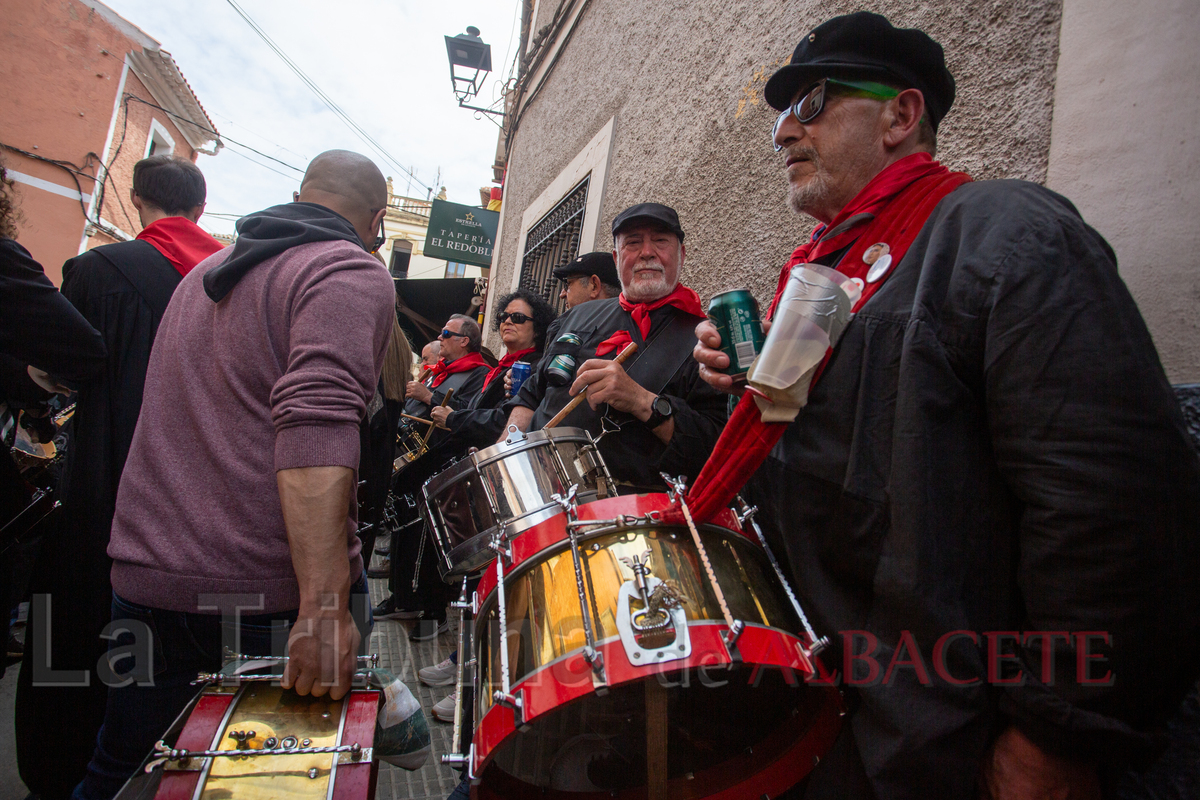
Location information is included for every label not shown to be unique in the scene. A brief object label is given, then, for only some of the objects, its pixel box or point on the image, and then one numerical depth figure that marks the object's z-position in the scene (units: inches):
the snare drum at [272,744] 41.2
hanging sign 436.2
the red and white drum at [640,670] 40.3
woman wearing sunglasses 158.7
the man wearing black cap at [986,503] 33.0
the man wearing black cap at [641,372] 78.0
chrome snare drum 62.2
